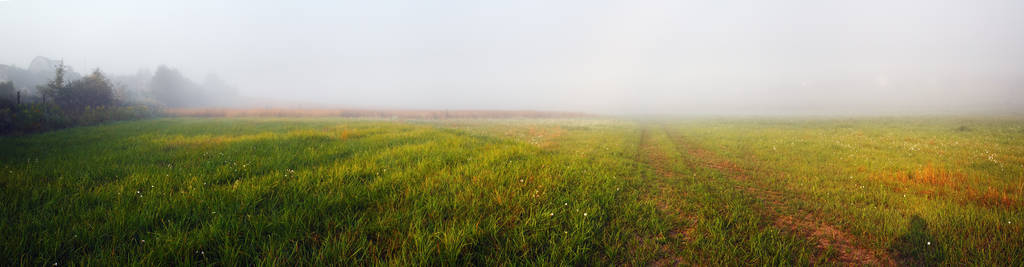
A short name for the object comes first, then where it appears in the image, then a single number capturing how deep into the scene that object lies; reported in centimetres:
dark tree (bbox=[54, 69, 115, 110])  2622
